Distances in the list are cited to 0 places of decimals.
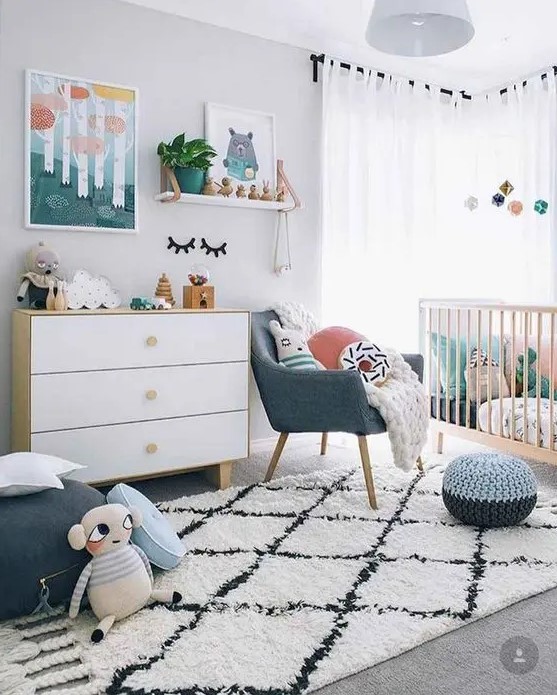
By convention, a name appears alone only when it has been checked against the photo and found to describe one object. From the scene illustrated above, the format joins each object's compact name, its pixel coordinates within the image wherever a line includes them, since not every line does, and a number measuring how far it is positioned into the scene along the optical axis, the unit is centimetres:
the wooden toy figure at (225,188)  320
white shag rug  149
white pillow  188
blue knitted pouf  227
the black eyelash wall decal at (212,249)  329
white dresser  244
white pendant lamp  232
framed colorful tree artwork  281
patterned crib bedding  278
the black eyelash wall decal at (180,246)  318
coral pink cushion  311
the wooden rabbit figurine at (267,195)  335
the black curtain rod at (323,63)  356
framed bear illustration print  327
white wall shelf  306
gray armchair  259
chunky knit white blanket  264
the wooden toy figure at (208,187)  315
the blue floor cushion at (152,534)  194
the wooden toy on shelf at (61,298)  256
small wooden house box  290
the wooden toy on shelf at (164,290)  297
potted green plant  301
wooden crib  280
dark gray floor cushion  170
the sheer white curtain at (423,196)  372
